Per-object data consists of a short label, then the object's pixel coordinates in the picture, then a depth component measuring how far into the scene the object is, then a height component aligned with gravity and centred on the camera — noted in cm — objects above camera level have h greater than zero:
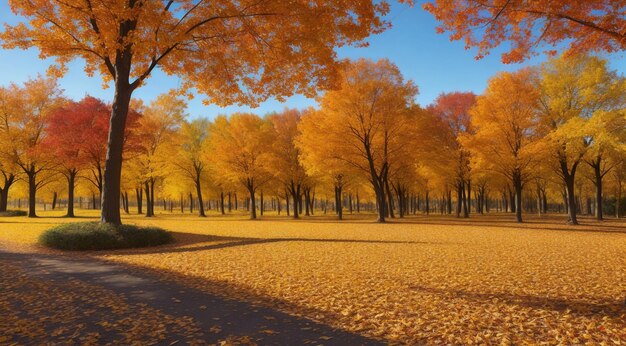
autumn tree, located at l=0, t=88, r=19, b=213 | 3078 +437
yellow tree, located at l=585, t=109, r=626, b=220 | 1909 +289
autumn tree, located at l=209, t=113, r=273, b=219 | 3269 +365
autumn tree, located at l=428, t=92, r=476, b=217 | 3250 +616
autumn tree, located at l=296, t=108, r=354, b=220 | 2512 +277
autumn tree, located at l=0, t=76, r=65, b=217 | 3120 +662
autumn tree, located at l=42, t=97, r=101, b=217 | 2792 +474
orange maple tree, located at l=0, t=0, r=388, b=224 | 1112 +494
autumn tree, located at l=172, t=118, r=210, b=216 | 3928 +418
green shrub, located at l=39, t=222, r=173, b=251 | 1170 -132
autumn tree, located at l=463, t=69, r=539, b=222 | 2441 +435
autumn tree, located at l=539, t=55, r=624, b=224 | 2212 +538
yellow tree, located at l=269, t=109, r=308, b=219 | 3388 +391
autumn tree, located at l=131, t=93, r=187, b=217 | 3612 +572
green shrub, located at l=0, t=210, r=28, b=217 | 3238 -138
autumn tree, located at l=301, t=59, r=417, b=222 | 2477 +528
